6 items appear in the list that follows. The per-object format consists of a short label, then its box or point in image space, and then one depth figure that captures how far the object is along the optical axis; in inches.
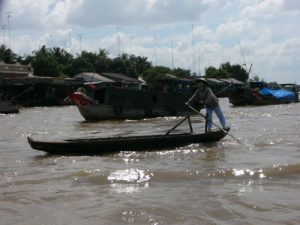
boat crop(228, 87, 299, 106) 1424.7
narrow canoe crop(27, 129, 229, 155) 391.2
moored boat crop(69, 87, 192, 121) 884.0
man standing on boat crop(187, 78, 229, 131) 488.1
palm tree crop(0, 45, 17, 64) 2337.6
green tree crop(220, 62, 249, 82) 3611.0
